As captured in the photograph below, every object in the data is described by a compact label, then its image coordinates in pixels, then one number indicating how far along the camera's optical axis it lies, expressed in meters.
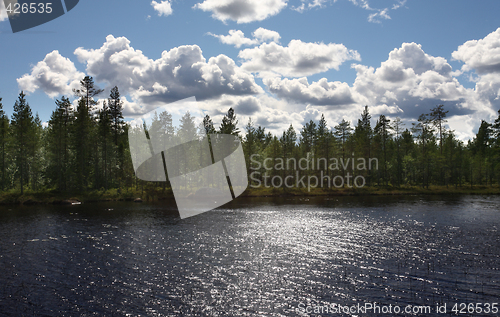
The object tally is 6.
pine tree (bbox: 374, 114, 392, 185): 88.89
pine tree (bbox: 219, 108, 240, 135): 79.69
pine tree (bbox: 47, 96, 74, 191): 63.75
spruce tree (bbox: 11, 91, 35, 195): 59.09
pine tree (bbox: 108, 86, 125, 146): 79.69
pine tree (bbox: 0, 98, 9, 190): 59.88
